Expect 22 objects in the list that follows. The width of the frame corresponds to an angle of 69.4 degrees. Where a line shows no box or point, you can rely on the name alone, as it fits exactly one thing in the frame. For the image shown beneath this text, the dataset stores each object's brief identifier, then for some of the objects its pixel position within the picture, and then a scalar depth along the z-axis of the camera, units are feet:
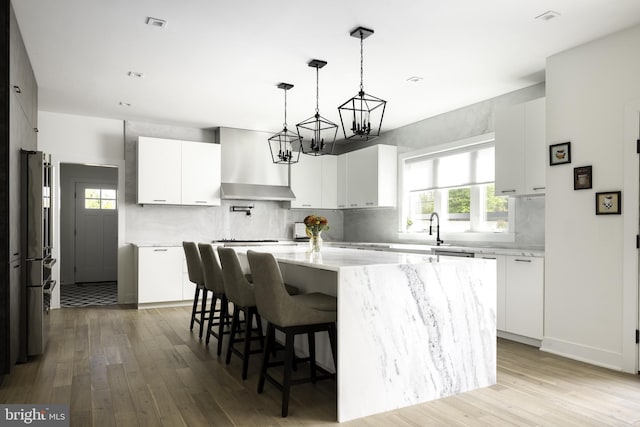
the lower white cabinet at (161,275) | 19.36
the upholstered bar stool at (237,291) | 10.81
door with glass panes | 27.76
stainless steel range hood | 22.16
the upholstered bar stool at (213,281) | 12.87
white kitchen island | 8.48
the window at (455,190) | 17.39
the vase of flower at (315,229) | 12.35
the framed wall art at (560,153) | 12.61
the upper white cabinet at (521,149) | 13.83
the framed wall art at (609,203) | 11.38
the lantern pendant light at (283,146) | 15.43
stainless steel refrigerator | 11.85
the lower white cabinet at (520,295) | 13.32
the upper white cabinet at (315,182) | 23.91
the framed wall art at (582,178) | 12.03
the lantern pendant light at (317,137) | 12.89
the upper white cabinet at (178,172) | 20.18
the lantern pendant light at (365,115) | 10.30
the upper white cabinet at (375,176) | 21.54
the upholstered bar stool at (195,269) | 14.66
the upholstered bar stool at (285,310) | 8.62
